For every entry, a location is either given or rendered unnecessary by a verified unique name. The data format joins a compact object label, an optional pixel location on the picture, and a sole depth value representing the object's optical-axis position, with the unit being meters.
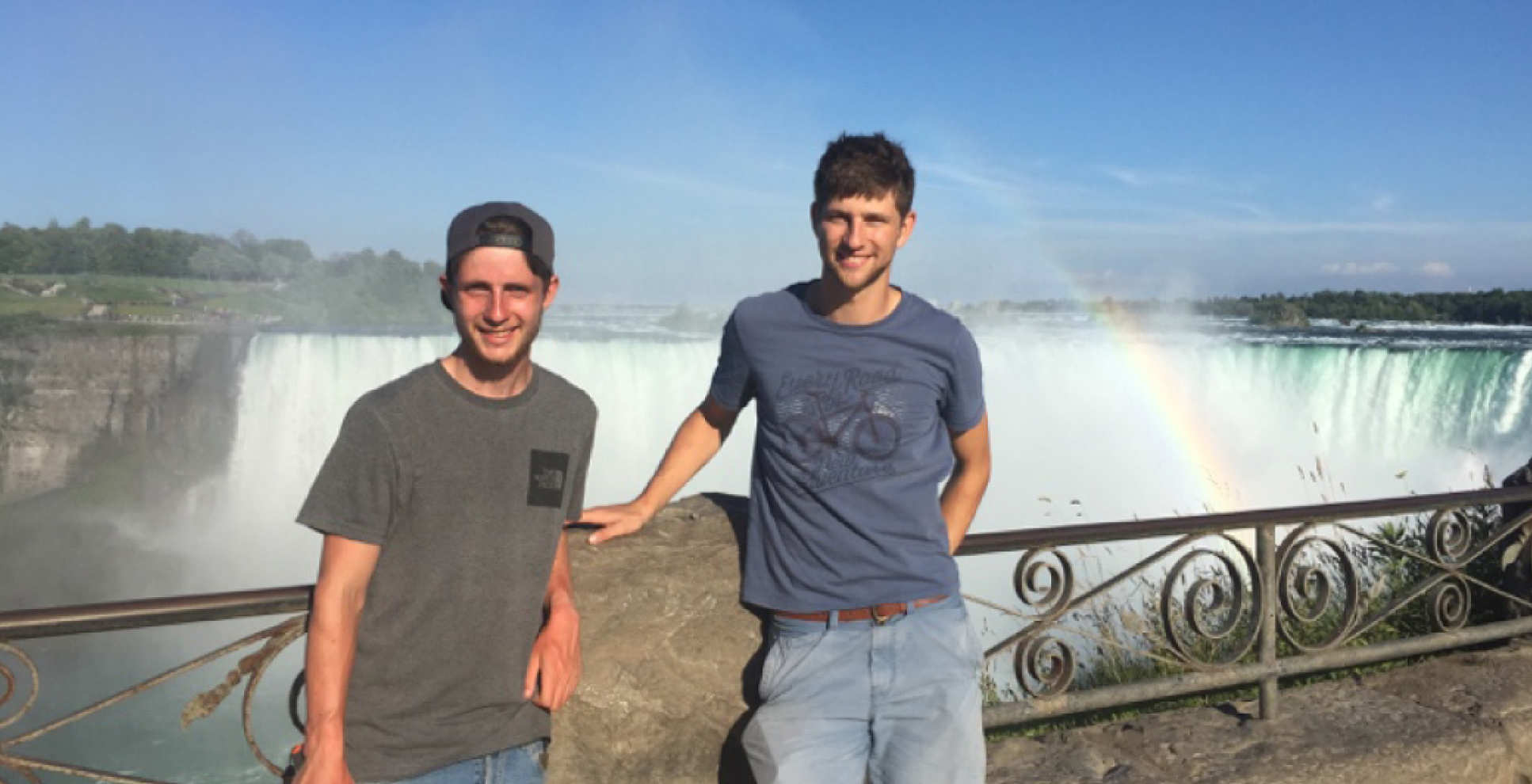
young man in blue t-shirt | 2.18
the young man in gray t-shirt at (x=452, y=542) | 1.73
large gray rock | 2.29
